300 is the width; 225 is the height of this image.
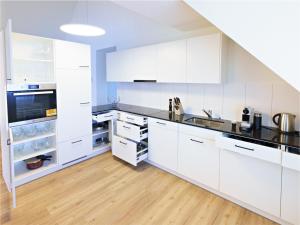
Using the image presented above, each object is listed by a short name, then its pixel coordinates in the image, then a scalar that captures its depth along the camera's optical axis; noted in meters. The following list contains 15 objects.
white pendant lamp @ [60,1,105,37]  2.13
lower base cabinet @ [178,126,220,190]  2.24
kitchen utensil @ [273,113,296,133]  2.01
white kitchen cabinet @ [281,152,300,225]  1.62
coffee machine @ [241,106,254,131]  2.18
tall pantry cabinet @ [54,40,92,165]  2.73
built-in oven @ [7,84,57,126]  2.28
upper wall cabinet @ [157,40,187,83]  2.67
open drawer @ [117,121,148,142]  2.87
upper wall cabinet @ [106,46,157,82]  3.06
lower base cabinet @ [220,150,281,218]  1.80
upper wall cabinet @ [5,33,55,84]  2.57
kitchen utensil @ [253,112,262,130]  2.21
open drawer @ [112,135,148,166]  2.86
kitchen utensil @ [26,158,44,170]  2.67
